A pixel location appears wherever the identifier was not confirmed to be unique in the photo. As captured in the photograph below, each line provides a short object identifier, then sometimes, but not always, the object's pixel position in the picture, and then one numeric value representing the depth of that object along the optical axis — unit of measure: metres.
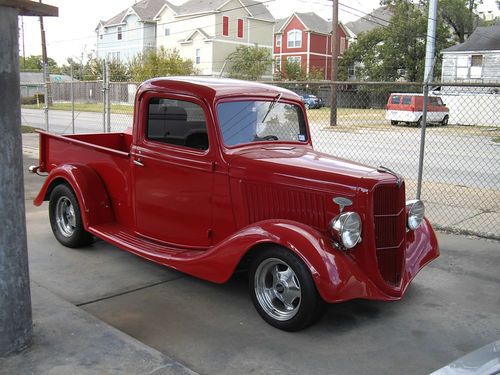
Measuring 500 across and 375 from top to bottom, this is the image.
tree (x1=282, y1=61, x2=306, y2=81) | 47.28
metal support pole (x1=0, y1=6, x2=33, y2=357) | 3.05
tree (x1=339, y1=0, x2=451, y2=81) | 44.44
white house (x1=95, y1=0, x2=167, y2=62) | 51.16
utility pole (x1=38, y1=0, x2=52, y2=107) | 29.16
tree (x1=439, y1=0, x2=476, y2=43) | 46.47
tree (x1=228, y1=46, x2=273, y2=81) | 44.78
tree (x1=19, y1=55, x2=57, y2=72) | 91.47
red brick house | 53.12
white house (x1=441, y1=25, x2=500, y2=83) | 31.77
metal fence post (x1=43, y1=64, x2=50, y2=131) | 13.19
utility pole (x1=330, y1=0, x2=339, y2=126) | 24.03
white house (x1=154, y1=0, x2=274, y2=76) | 46.03
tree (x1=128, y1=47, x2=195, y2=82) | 36.34
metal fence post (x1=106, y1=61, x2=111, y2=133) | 9.97
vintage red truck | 3.87
